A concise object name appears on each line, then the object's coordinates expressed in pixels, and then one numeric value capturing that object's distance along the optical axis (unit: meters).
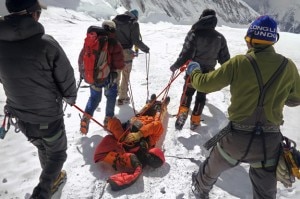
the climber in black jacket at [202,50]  5.76
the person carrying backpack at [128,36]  6.71
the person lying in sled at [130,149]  4.50
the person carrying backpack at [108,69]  5.36
